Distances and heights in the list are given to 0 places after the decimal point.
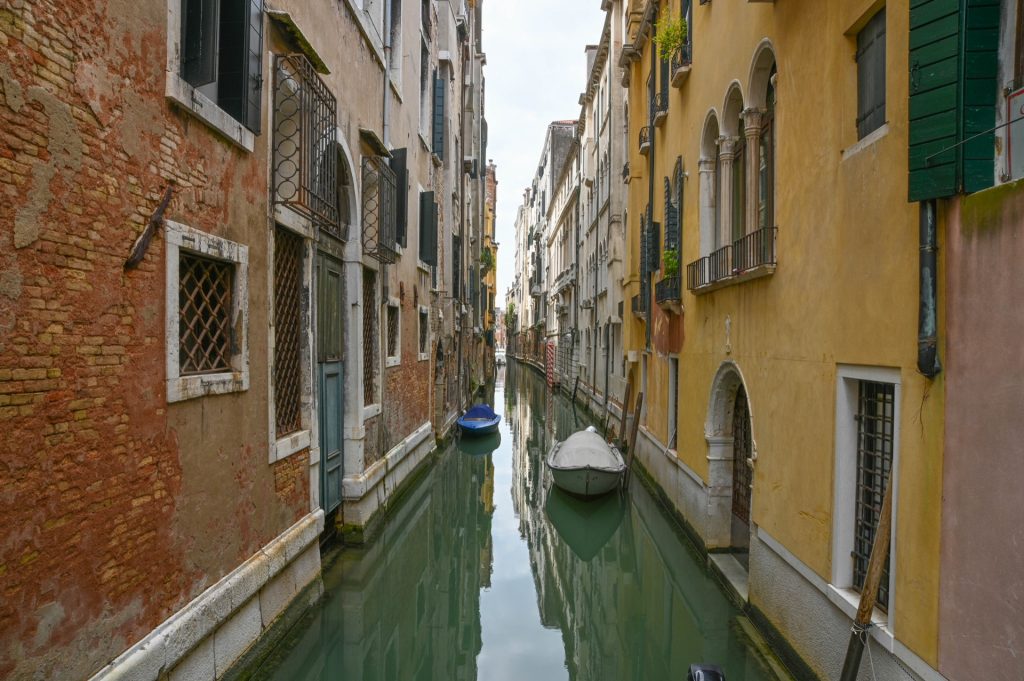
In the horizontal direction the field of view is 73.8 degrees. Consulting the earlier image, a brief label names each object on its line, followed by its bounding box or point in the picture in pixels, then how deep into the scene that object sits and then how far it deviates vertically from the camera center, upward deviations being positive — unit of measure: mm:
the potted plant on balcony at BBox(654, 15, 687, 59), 8898 +4025
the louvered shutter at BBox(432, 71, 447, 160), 13297 +4467
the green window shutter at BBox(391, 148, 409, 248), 9312 +2071
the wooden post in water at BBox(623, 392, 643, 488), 11925 -1659
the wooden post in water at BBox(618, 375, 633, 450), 13827 -1416
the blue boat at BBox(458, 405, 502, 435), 15938 -1939
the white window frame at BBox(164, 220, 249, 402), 3779 +168
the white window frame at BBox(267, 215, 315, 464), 5273 -64
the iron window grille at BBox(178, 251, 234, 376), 4141 +154
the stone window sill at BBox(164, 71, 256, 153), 3766 +1381
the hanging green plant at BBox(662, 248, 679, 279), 9320 +1088
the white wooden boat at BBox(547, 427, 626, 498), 10469 -1962
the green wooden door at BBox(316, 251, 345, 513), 6945 -351
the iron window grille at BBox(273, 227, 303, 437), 5703 +69
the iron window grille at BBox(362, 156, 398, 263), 8289 +1682
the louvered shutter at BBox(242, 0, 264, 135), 4766 +1962
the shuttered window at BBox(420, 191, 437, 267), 11844 +2026
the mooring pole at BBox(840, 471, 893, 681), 3516 -1332
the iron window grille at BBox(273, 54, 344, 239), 5375 +1708
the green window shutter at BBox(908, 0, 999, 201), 3018 +1111
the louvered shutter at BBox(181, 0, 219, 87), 4188 +1843
